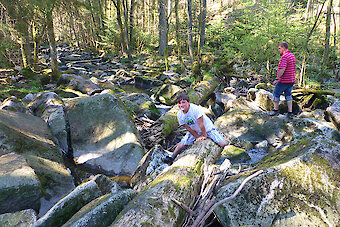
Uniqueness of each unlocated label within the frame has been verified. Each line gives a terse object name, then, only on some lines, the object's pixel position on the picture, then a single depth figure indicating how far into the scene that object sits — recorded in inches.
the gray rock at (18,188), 107.3
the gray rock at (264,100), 321.4
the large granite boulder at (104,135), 197.9
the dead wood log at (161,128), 233.1
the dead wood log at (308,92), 305.7
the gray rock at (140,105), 289.7
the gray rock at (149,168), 151.6
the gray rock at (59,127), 214.0
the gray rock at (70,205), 96.3
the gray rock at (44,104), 250.4
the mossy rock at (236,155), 202.1
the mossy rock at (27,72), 582.6
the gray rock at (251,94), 358.5
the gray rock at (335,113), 228.5
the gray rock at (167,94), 385.1
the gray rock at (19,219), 95.7
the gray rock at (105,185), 130.6
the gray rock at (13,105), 230.2
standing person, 210.8
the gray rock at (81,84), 391.0
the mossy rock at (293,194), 94.7
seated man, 160.6
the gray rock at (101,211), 90.8
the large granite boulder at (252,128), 238.7
